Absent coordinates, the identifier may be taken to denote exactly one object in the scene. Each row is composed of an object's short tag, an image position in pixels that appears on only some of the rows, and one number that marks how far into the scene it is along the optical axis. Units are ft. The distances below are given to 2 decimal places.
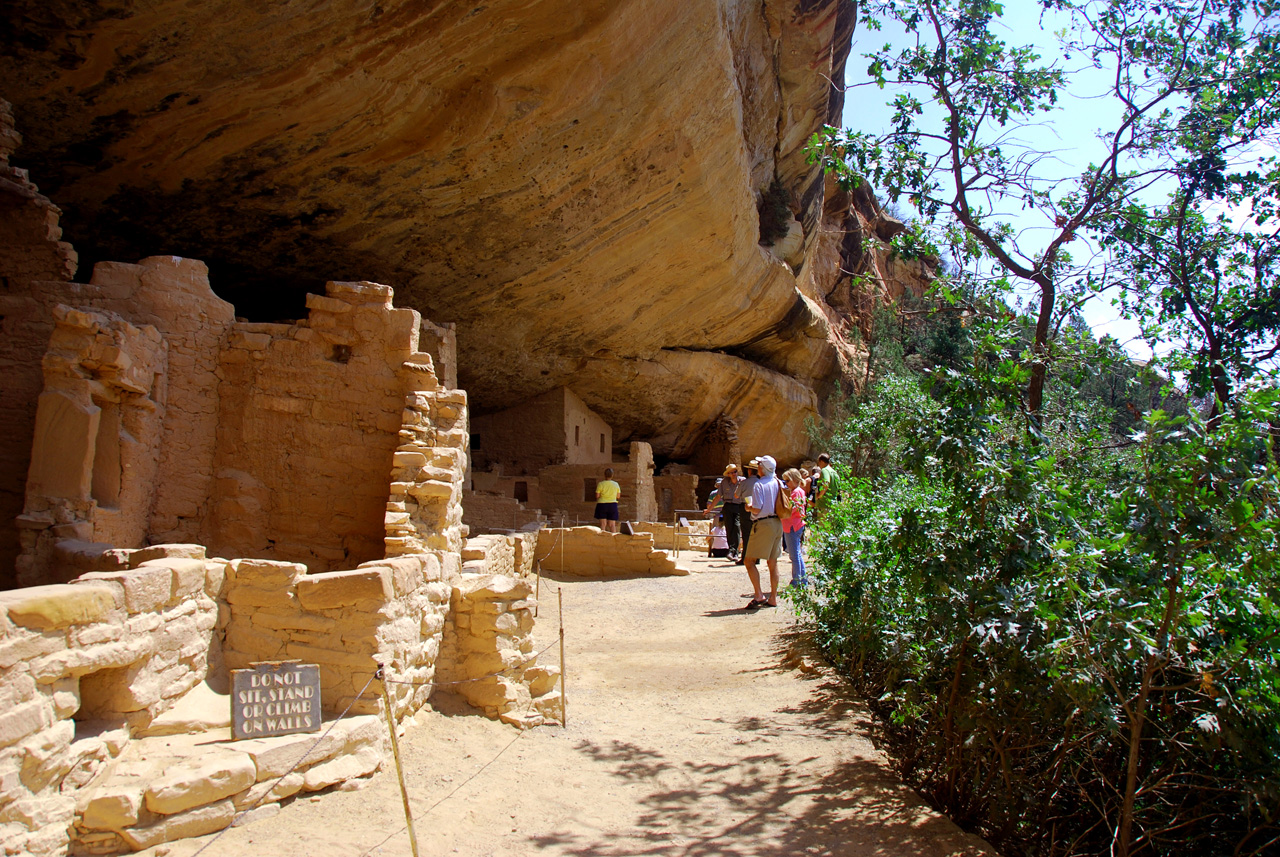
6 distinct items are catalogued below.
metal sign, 11.75
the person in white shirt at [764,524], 26.68
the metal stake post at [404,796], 9.79
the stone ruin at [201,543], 9.94
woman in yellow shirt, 39.73
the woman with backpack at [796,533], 29.91
